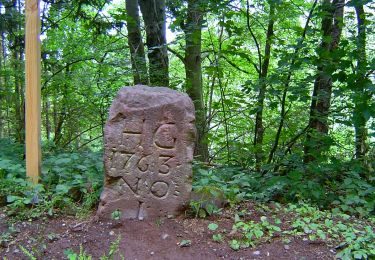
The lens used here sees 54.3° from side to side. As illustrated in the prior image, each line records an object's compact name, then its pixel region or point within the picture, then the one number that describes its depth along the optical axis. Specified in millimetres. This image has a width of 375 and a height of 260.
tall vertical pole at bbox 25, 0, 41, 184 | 3588
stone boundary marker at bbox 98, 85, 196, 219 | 3504
